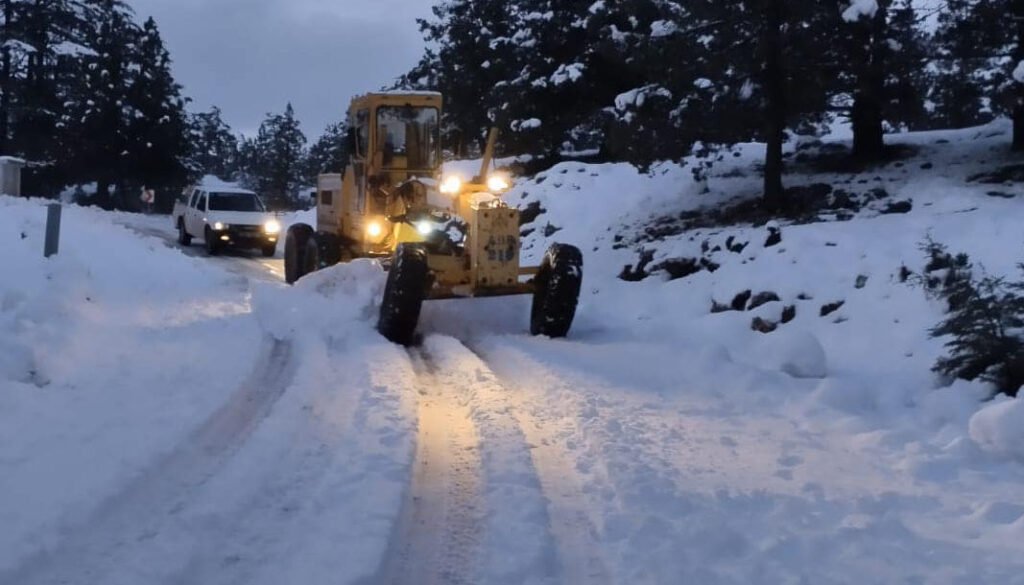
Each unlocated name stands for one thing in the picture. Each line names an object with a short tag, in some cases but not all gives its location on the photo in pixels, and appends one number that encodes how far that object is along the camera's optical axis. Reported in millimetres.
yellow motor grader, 11562
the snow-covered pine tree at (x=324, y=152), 71319
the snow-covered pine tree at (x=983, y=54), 13461
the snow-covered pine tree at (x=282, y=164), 78250
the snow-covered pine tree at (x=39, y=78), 46656
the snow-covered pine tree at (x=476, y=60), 28547
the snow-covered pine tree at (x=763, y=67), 14375
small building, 27828
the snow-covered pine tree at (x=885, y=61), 14492
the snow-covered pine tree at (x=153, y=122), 50312
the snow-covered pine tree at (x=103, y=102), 48406
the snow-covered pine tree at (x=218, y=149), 79794
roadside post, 12846
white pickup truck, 25391
